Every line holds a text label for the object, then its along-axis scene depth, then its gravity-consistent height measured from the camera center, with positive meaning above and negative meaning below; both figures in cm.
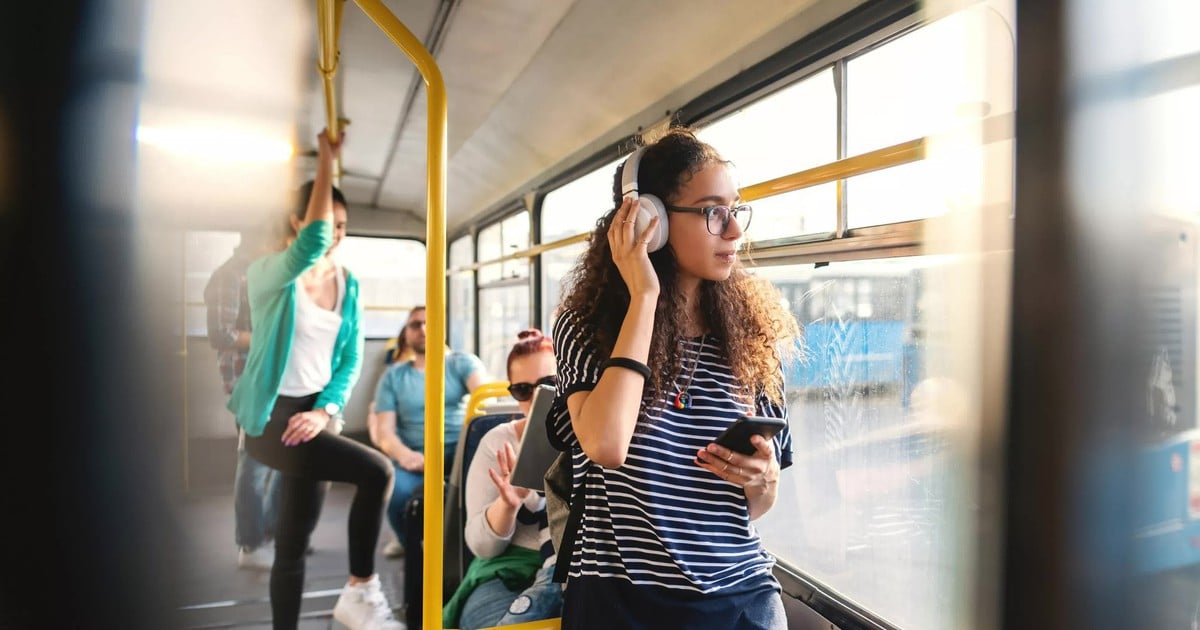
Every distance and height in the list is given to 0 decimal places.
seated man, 369 -57
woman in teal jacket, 197 -25
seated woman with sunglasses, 168 -66
